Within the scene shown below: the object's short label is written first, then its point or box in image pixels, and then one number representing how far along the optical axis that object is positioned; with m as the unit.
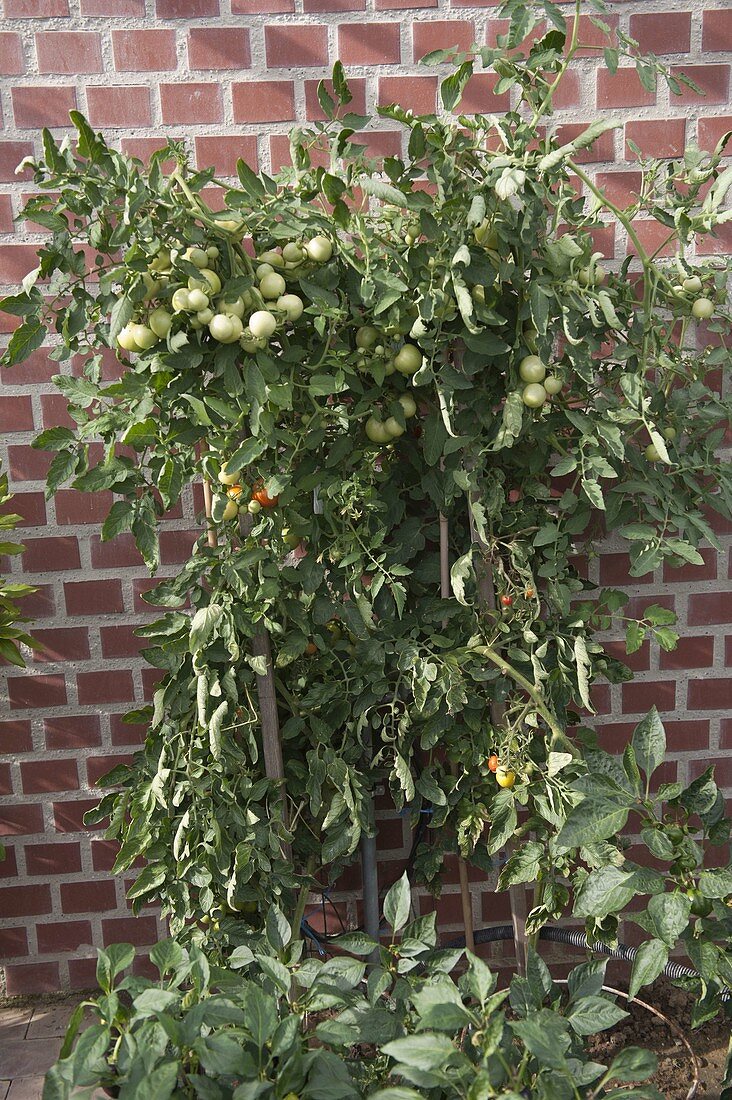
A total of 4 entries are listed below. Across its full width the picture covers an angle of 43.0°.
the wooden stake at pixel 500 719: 1.55
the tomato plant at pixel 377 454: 1.26
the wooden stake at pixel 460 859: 1.58
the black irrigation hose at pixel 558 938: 1.66
